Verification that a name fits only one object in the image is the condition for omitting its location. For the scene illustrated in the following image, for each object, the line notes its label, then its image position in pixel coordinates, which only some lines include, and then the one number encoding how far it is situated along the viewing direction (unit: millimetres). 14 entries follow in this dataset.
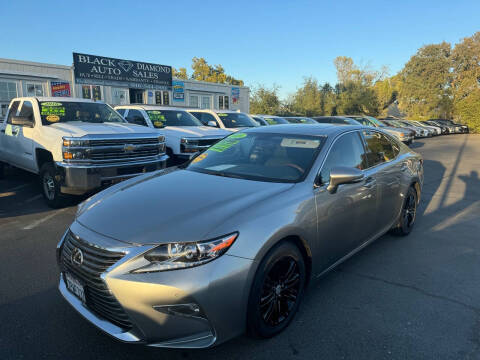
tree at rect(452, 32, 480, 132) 45188
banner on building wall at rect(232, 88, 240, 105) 30184
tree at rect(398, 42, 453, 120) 46344
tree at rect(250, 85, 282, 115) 42316
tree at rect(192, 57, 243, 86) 59562
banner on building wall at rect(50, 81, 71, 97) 19089
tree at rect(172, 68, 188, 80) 61031
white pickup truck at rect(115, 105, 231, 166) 8695
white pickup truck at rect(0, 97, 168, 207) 5626
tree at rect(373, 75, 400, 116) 52500
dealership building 17828
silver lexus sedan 2123
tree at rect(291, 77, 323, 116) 45281
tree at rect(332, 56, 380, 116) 45812
